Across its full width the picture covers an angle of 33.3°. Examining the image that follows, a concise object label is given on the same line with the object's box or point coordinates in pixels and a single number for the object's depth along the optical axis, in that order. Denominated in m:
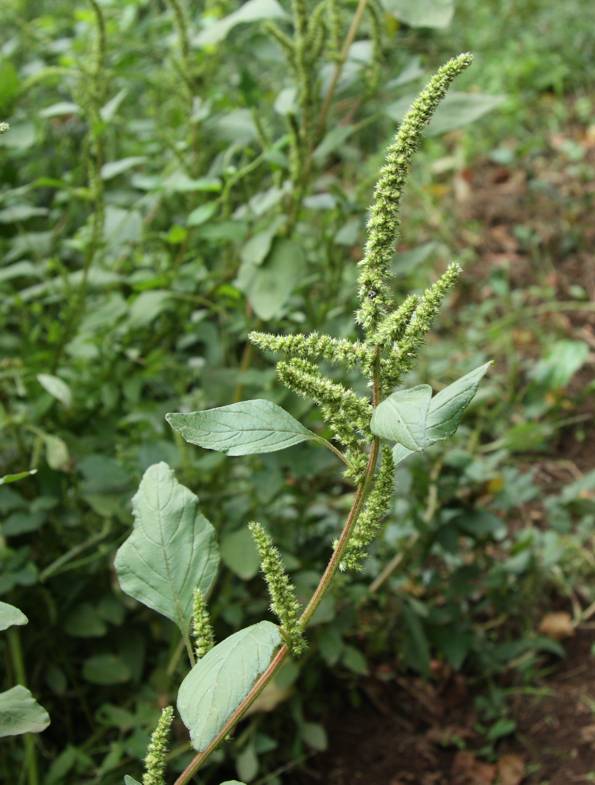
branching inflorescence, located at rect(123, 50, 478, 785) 0.86
